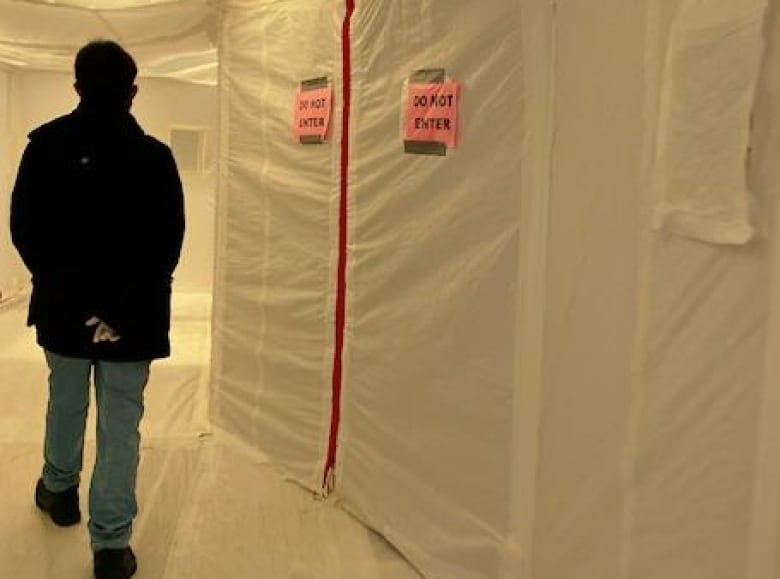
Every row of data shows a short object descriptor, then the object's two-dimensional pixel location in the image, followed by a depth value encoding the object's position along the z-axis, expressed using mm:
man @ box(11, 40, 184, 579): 2045
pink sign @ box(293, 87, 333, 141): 2631
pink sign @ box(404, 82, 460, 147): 2029
